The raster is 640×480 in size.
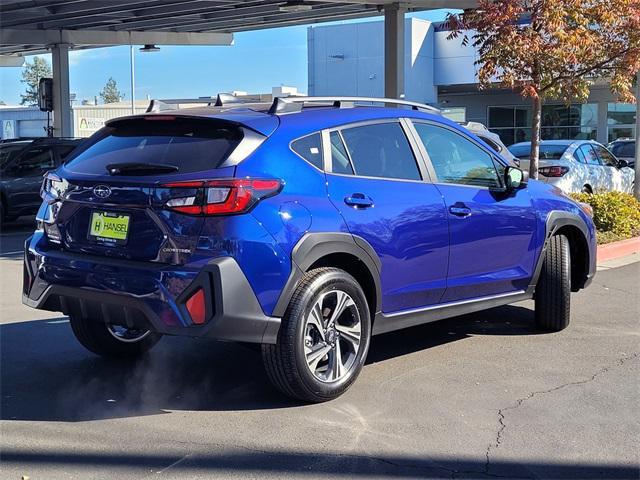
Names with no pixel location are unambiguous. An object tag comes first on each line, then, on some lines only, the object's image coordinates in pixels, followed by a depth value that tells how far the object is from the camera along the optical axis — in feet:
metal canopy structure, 59.57
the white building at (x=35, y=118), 159.84
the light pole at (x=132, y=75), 188.75
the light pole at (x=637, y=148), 48.21
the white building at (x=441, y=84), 107.45
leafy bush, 40.55
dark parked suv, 48.57
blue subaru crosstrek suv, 14.40
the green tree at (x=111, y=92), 446.60
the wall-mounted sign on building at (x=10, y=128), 172.57
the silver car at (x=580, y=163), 47.11
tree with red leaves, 36.50
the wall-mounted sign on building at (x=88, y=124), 147.84
